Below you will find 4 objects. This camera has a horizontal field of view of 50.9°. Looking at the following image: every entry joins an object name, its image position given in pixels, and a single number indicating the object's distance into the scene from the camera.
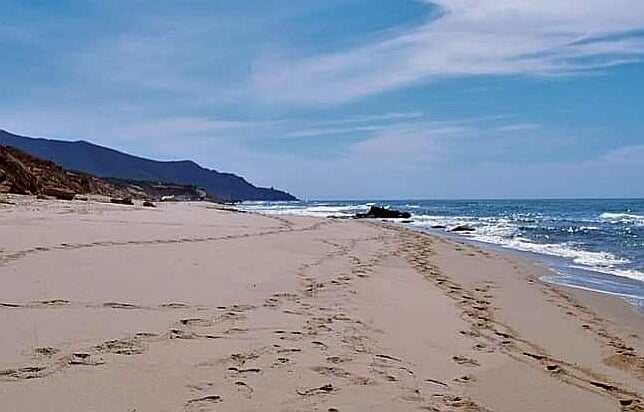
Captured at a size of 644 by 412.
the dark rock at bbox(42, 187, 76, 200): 29.66
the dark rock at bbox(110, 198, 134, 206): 31.25
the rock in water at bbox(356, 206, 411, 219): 52.69
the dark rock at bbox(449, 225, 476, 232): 33.26
